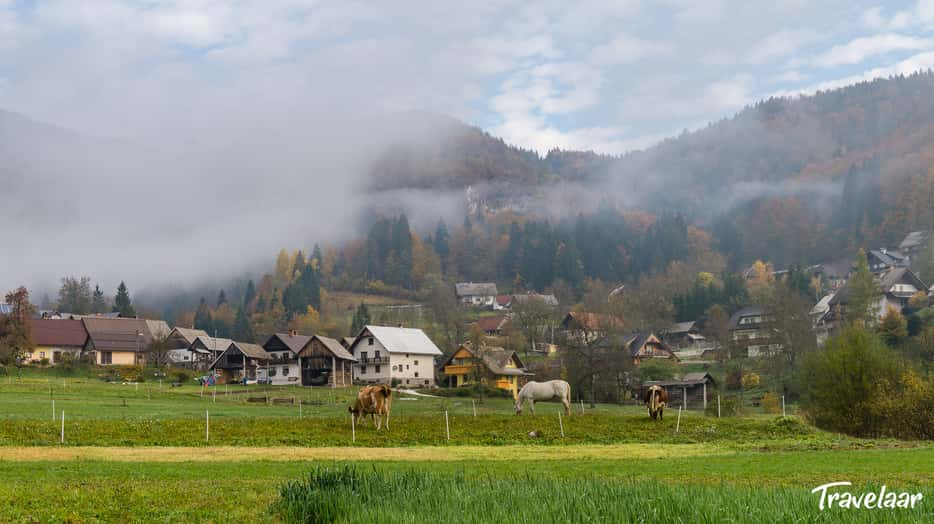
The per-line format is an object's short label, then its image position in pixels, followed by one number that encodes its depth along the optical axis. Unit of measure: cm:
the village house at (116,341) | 12525
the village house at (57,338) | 12169
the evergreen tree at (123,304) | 16586
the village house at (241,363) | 11675
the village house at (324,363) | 11275
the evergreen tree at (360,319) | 17338
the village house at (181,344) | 13676
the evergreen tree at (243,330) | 19362
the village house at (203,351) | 13612
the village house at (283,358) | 11756
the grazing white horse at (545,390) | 5678
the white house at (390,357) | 11400
